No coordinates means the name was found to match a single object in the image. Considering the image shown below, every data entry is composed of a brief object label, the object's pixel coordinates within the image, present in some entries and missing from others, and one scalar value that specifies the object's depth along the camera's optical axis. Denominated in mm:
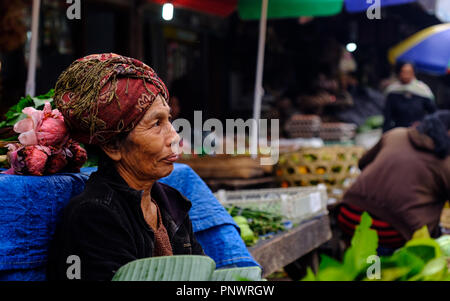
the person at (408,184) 3879
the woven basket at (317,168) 5562
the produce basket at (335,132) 8234
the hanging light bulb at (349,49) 10352
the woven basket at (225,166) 5254
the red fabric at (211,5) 5430
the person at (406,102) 7535
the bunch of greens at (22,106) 2135
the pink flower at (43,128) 1792
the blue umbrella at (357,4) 5750
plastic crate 3805
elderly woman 1522
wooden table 3088
